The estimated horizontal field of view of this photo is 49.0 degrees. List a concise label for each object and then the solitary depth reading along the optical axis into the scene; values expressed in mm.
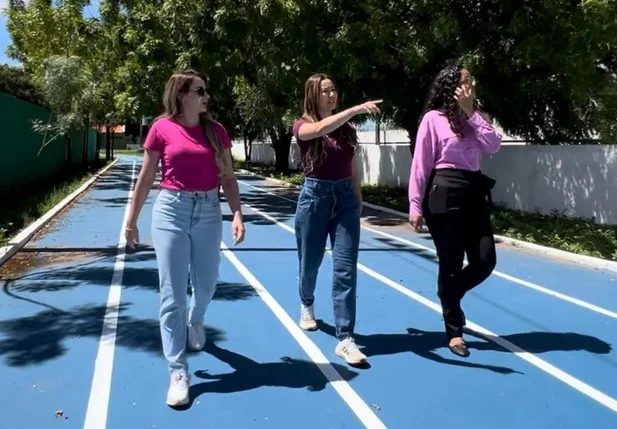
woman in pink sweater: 4570
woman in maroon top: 4488
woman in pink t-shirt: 3855
